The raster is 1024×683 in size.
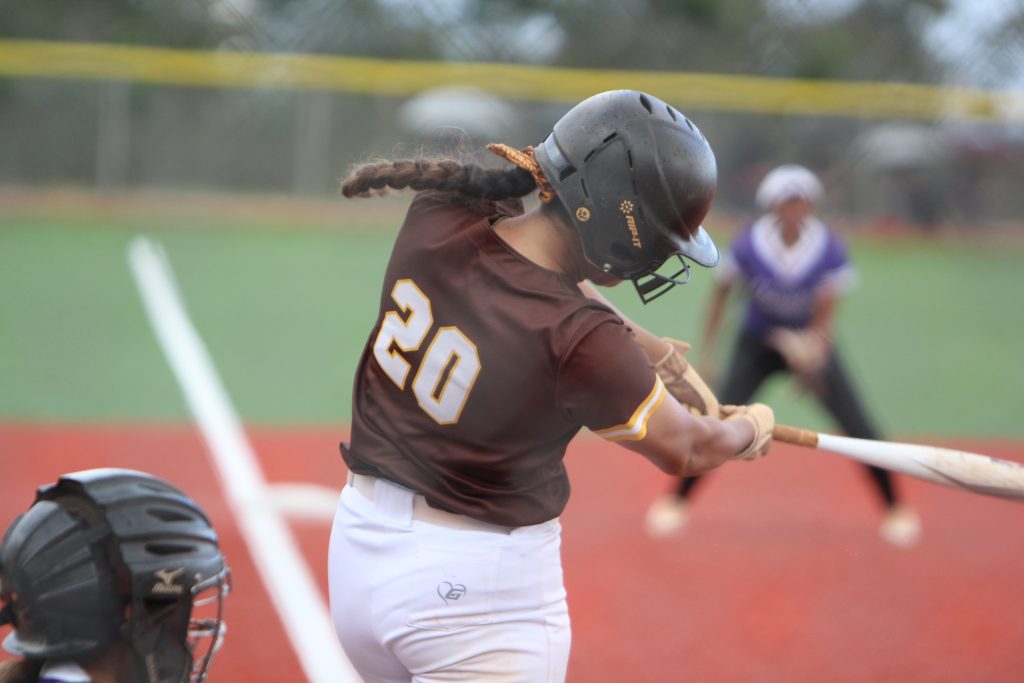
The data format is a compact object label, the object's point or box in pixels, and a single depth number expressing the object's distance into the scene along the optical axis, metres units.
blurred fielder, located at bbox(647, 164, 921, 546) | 13.55
